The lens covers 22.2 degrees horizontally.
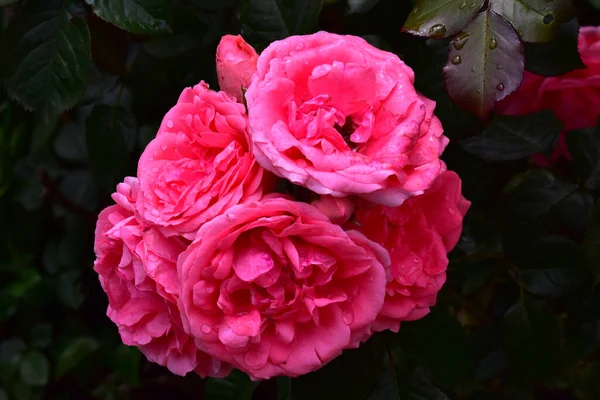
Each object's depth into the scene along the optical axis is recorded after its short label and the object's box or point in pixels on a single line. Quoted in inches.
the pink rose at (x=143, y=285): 24.4
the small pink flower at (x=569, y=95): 29.8
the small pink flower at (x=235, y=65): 25.2
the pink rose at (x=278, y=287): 23.7
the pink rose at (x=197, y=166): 24.0
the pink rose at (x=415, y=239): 24.8
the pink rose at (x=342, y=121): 23.4
